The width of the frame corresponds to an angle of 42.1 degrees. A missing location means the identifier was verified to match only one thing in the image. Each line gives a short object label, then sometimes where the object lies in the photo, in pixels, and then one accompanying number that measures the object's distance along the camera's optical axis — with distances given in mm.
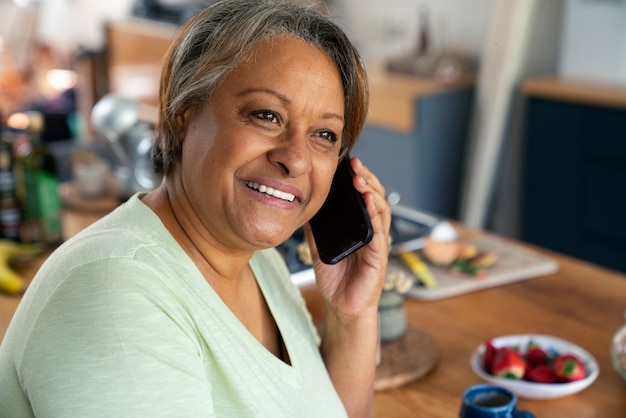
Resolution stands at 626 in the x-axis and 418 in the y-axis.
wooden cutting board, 1681
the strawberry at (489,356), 1331
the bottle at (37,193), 1936
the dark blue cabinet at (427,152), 3562
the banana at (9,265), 1681
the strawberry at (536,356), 1339
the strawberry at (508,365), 1293
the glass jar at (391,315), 1438
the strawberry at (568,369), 1283
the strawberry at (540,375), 1283
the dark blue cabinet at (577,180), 3125
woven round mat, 1334
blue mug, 1035
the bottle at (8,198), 1895
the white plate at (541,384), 1254
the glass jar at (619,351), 1312
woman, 829
